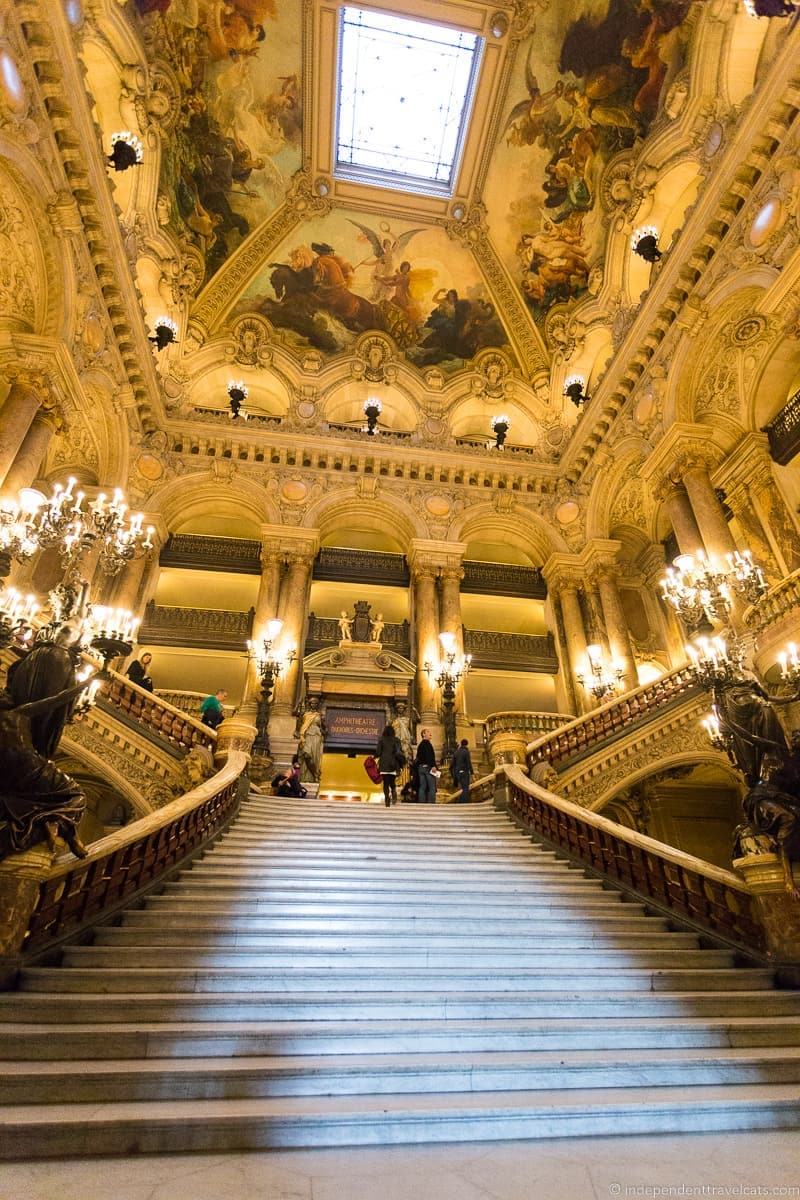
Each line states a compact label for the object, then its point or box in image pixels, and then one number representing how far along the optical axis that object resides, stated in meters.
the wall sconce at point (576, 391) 15.12
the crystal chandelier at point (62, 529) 6.76
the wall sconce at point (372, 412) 15.43
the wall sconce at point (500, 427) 15.60
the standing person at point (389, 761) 8.54
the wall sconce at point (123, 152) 10.10
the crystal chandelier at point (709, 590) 6.97
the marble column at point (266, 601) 12.49
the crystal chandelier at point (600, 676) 12.84
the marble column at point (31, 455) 9.05
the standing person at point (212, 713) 9.72
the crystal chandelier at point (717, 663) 4.85
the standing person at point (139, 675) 9.76
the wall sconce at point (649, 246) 11.46
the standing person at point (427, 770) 8.94
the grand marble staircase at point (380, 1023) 2.21
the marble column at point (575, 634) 13.68
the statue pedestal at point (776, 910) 3.83
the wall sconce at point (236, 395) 14.75
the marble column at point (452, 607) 13.67
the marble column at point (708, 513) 10.62
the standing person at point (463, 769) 9.23
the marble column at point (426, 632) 12.78
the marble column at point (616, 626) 13.32
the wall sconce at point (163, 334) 13.34
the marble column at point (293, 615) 12.33
